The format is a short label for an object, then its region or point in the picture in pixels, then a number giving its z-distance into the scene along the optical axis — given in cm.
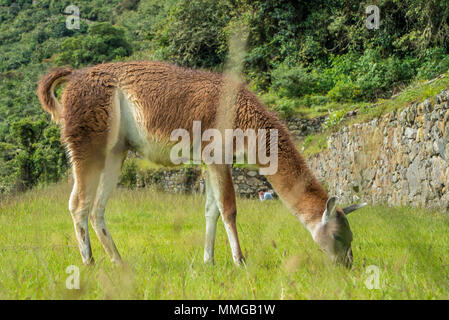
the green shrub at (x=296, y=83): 1941
